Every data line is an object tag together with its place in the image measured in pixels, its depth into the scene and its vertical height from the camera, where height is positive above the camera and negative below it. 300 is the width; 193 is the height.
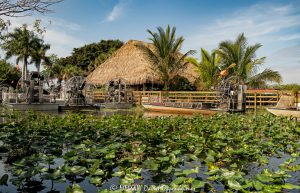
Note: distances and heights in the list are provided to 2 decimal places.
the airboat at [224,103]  12.36 -0.57
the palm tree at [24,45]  24.54 +5.06
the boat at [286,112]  8.94 -0.71
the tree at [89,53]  34.54 +5.94
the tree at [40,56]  26.23 +4.21
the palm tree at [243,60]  16.82 +2.43
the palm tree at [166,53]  17.88 +3.04
